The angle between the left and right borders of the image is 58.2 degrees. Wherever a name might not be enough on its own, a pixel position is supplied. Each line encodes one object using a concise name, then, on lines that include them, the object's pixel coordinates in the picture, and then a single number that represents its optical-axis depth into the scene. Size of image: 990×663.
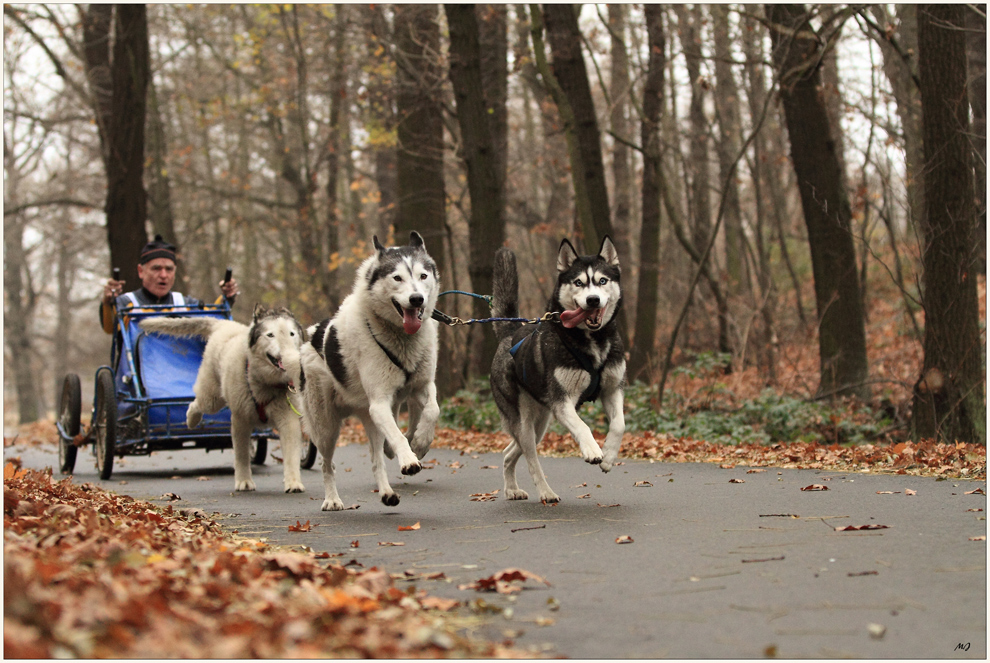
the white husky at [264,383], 8.38
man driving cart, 10.88
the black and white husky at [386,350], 6.47
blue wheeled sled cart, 10.07
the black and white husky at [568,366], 6.31
